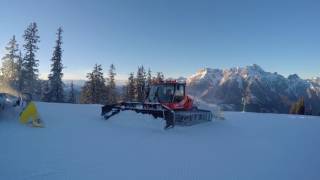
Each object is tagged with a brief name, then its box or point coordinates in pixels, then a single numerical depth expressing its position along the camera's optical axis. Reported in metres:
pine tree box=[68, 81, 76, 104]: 46.84
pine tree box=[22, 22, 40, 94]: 36.22
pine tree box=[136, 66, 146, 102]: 45.43
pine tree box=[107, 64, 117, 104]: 46.21
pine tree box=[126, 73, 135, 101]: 45.68
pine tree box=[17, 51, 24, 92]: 36.07
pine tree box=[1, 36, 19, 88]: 36.93
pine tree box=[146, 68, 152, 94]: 50.14
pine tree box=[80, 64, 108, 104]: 41.27
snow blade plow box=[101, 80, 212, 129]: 10.37
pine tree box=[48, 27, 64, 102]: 35.88
